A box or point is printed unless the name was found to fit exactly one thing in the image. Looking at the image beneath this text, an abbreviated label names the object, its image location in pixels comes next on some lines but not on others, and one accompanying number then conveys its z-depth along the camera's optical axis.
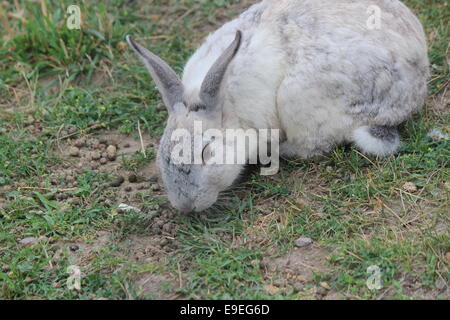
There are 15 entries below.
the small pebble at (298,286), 3.82
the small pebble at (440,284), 3.68
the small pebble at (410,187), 4.44
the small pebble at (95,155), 5.20
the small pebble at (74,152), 5.23
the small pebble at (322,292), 3.75
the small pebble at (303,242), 4.16
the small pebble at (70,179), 4.94
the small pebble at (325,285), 3.78
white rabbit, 4.50
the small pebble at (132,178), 4.93
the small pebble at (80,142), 5.34
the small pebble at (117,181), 4.89
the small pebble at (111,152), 5.21
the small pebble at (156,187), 4.84
